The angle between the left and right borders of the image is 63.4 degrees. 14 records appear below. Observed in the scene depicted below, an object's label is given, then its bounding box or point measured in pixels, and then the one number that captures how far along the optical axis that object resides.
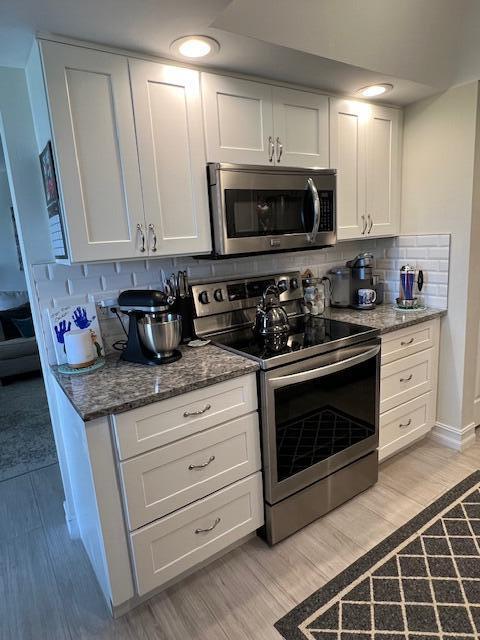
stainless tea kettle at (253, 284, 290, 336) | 1.93
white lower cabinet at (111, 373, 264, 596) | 1.41
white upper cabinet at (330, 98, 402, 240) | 2.19
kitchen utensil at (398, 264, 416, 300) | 2.45
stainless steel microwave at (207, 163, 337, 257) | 1.78
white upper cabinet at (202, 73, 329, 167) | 1.75
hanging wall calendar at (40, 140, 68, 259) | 1.52
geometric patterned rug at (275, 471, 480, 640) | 1.41
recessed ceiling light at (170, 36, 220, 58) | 1.47
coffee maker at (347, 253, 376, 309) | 2.51
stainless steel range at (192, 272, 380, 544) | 1.70
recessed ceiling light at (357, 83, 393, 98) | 2.06
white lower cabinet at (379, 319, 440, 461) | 2.20
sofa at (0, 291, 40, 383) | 4.18
